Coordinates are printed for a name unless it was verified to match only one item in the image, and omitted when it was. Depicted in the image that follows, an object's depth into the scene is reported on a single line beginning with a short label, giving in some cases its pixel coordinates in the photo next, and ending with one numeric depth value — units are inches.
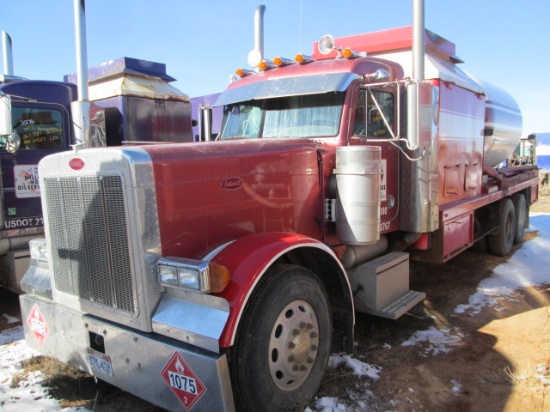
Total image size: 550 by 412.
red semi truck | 104.0
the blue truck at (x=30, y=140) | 217.6
